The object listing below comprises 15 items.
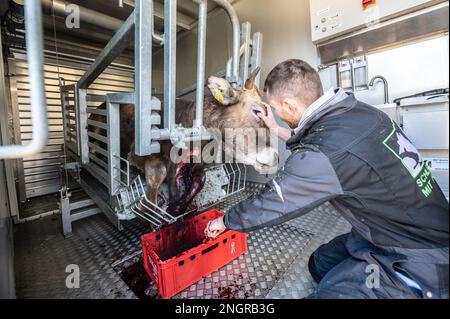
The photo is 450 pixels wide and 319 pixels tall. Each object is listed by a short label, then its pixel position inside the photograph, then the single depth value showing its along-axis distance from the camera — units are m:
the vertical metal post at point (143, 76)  1.07
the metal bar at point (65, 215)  1.86
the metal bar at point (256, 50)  2.13
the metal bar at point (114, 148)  1.58
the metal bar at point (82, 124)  2.08
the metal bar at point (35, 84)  0.57
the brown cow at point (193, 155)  1.54
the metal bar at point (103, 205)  1.72
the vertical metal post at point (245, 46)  1.99
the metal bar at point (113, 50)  1.19
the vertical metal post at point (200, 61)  1.31
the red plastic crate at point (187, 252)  1.22
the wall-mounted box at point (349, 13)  1.73
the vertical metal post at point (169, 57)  1.16
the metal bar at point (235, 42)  1.67
